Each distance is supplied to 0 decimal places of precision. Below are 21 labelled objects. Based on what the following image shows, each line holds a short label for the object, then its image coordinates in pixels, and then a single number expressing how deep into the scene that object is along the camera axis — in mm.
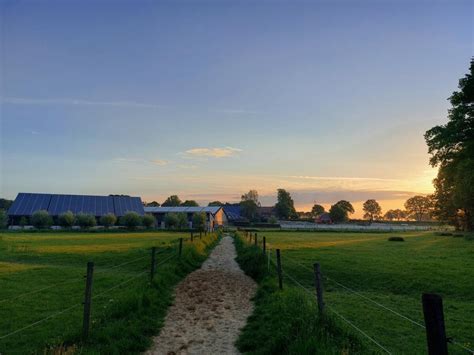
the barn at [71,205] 94438
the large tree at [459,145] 34219
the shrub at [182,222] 94375
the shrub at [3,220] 87719
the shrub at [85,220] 91062
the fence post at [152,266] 13991
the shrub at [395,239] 50703
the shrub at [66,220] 89562
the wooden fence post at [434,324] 4176
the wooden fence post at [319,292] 8578
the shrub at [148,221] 95125
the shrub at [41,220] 87938
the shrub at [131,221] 91562
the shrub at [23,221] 89688
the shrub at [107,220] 95000
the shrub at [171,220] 94562
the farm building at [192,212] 108350
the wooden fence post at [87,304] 8305
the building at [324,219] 167488
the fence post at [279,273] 13513
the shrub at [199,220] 91556
